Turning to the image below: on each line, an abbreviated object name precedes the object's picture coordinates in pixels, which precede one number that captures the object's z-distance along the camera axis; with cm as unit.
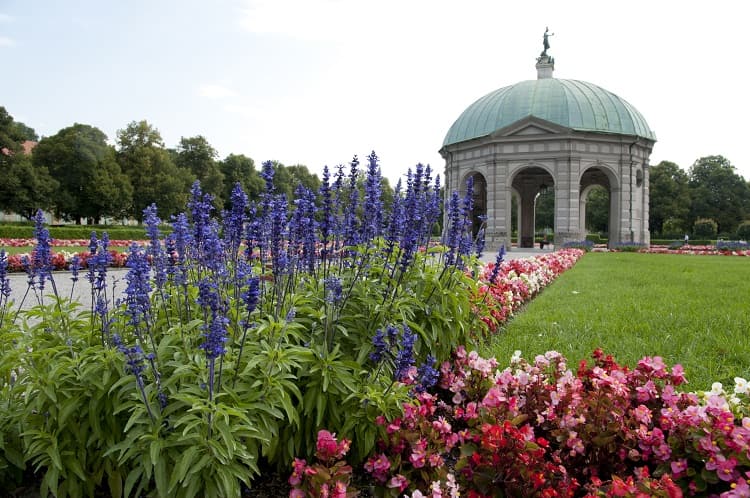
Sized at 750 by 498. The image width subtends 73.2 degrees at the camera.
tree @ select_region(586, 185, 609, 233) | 6431
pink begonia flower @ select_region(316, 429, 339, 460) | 265
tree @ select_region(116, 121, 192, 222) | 4475
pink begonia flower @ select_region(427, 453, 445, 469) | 283
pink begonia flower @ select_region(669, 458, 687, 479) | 265
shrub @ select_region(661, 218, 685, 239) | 5612
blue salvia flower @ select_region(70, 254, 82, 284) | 341
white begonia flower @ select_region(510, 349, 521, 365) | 404
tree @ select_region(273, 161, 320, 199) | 6139
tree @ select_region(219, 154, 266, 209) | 5638
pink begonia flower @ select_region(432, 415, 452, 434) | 306
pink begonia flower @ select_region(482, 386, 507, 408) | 319
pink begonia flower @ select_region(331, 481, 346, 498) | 246
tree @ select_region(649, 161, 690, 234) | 5672
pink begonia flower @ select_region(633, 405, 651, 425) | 298
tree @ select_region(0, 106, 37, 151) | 3700
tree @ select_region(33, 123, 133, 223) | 4169
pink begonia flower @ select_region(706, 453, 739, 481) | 247
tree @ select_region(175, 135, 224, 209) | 5484
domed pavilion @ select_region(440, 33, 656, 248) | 3325
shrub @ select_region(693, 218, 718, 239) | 4991
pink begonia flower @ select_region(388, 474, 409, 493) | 275
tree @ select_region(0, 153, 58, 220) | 3644
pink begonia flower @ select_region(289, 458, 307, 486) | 259
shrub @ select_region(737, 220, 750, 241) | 4649
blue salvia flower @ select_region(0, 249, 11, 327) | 348
